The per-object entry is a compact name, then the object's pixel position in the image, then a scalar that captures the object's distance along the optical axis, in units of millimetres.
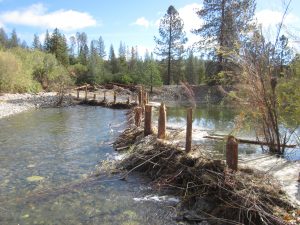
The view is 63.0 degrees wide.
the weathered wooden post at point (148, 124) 8649
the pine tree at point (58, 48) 44528
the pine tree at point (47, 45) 46464
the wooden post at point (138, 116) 10608
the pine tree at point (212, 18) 29636
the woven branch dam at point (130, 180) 5015
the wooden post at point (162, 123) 7698
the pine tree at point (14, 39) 78837
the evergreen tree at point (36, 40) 81562
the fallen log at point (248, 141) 8214
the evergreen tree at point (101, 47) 67323
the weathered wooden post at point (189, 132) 6501
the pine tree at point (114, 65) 45024
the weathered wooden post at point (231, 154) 5448
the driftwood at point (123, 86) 32399
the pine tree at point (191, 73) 47652
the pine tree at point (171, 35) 37186
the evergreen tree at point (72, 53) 50525
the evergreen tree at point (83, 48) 50394
